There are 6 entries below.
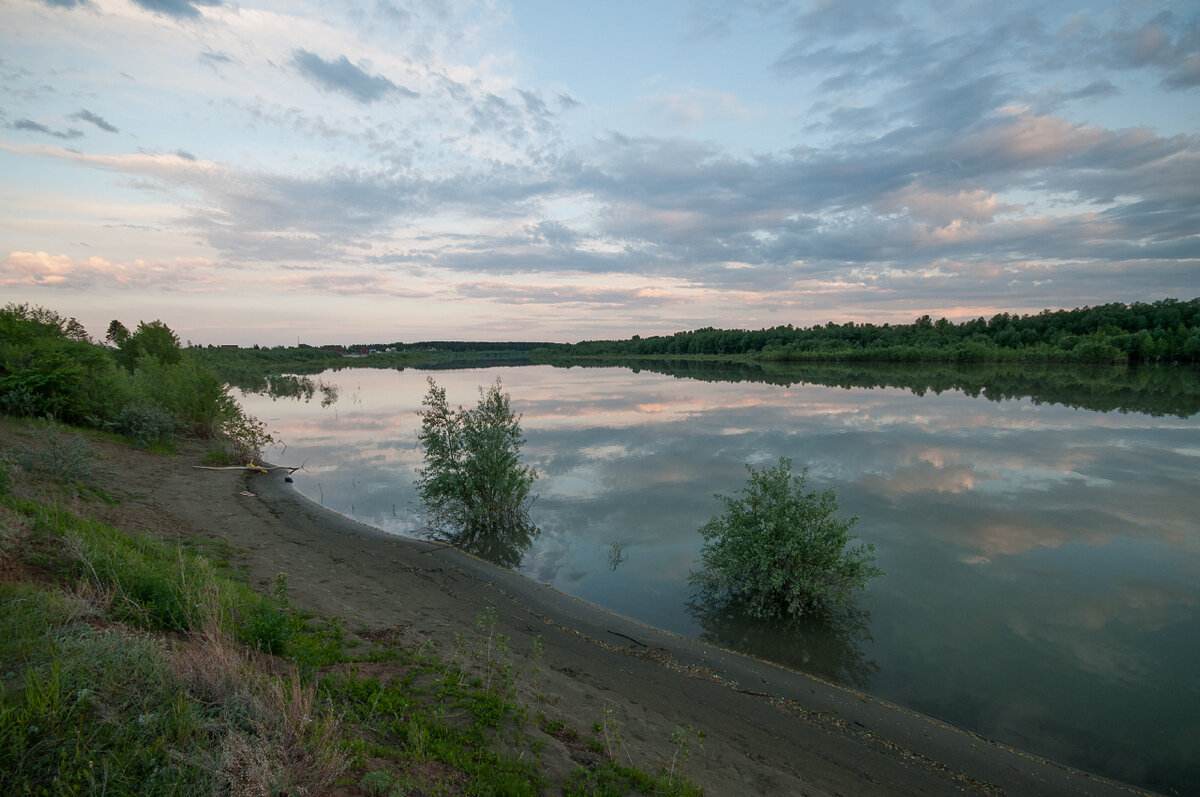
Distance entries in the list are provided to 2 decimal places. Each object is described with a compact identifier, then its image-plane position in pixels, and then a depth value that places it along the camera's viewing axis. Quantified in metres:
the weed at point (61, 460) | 12.02
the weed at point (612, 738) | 5.69
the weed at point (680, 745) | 5.36
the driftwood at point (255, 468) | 20.16
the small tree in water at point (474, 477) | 16.33
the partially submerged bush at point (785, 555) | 10.41
